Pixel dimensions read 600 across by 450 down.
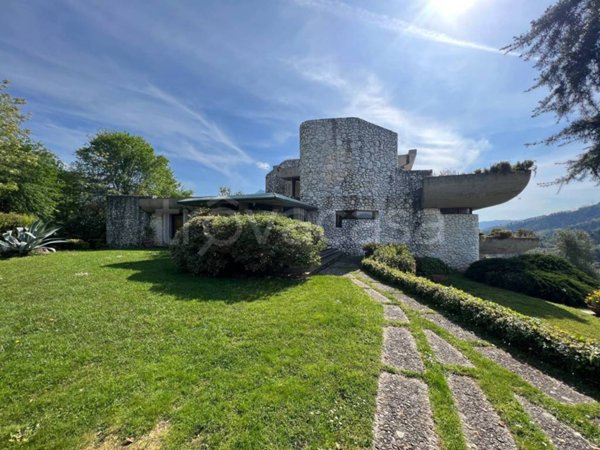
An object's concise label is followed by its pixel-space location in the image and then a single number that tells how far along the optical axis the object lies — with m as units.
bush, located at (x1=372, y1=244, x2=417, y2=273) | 9.20
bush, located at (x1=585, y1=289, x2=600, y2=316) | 8.80
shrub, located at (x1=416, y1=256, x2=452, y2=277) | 12.08
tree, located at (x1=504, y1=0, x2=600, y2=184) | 6.88
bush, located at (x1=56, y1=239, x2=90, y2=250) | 12.86
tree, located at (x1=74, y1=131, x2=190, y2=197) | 21.77
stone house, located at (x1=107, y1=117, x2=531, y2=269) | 12.84
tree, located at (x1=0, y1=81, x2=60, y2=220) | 11.40
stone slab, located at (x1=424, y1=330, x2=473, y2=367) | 3.20
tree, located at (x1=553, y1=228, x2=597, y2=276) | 24.27
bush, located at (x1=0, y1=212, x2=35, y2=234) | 10.69
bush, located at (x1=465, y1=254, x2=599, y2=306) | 10.20
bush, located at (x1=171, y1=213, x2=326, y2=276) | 6.54
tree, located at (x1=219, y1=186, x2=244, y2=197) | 28.62
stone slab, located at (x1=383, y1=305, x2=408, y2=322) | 4.52
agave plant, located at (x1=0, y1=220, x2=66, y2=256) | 8.85
